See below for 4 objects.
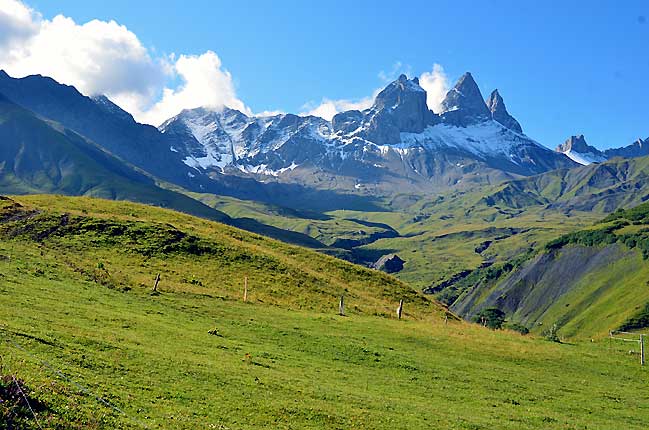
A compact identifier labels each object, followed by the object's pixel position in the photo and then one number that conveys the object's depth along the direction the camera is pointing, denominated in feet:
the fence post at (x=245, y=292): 188.55
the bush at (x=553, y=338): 202.54
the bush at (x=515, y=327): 494.46
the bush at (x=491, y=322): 492.86
